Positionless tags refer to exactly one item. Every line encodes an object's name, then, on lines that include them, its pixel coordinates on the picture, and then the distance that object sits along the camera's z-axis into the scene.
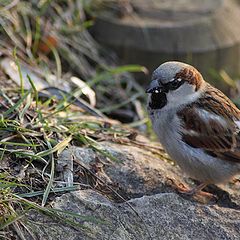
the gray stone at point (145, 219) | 5.65
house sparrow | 7.05
